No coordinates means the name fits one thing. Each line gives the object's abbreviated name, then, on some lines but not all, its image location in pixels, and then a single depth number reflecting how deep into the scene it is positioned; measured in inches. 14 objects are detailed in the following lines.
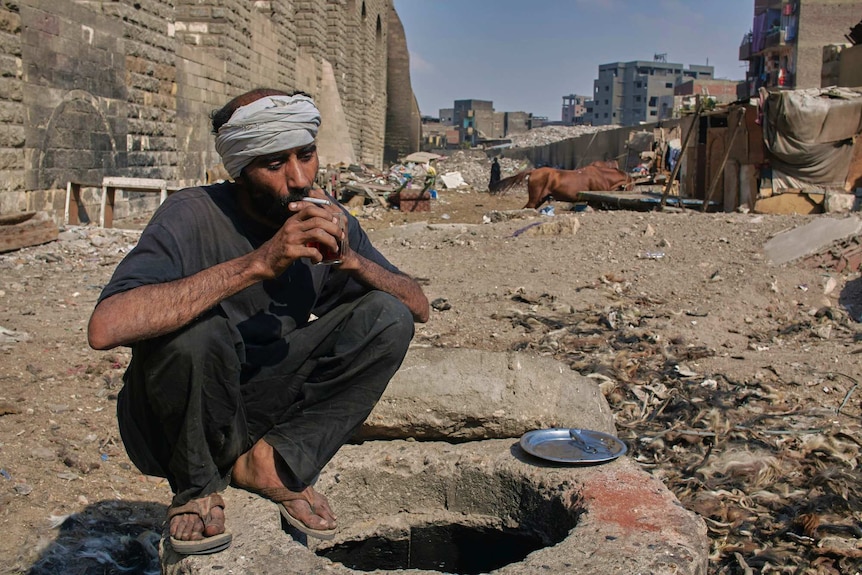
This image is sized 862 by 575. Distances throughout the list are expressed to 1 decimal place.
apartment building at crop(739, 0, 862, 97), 1547.7
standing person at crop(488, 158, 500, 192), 923.4
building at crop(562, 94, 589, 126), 4651.3
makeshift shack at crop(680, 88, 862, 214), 442.0
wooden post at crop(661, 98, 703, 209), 487.5
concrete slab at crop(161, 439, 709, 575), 77.1
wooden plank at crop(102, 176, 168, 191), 361.7
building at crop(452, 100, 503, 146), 2650.1
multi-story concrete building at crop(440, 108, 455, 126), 4254.4
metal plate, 102.7
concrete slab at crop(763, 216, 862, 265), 302.2
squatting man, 77.3
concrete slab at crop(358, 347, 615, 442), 121.2
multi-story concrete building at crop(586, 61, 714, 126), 3629.4
